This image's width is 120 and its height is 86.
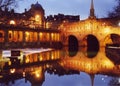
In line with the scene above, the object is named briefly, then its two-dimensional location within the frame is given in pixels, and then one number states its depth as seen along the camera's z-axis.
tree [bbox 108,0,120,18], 19.00
